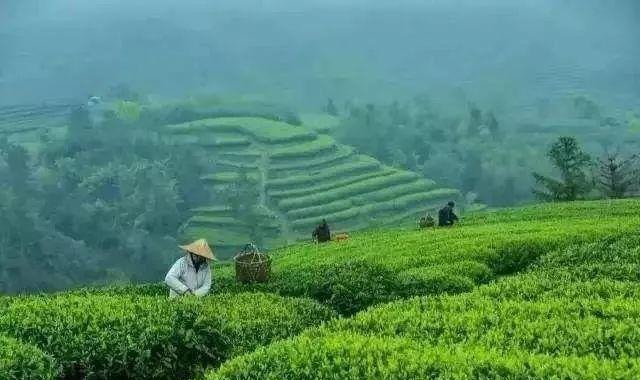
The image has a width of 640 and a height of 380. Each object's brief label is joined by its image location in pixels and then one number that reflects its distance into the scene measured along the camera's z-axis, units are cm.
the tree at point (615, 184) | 4950
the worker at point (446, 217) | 2734
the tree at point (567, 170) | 4969
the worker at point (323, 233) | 2777
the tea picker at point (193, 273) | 1302
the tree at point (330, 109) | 15865
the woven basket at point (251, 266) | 1616
